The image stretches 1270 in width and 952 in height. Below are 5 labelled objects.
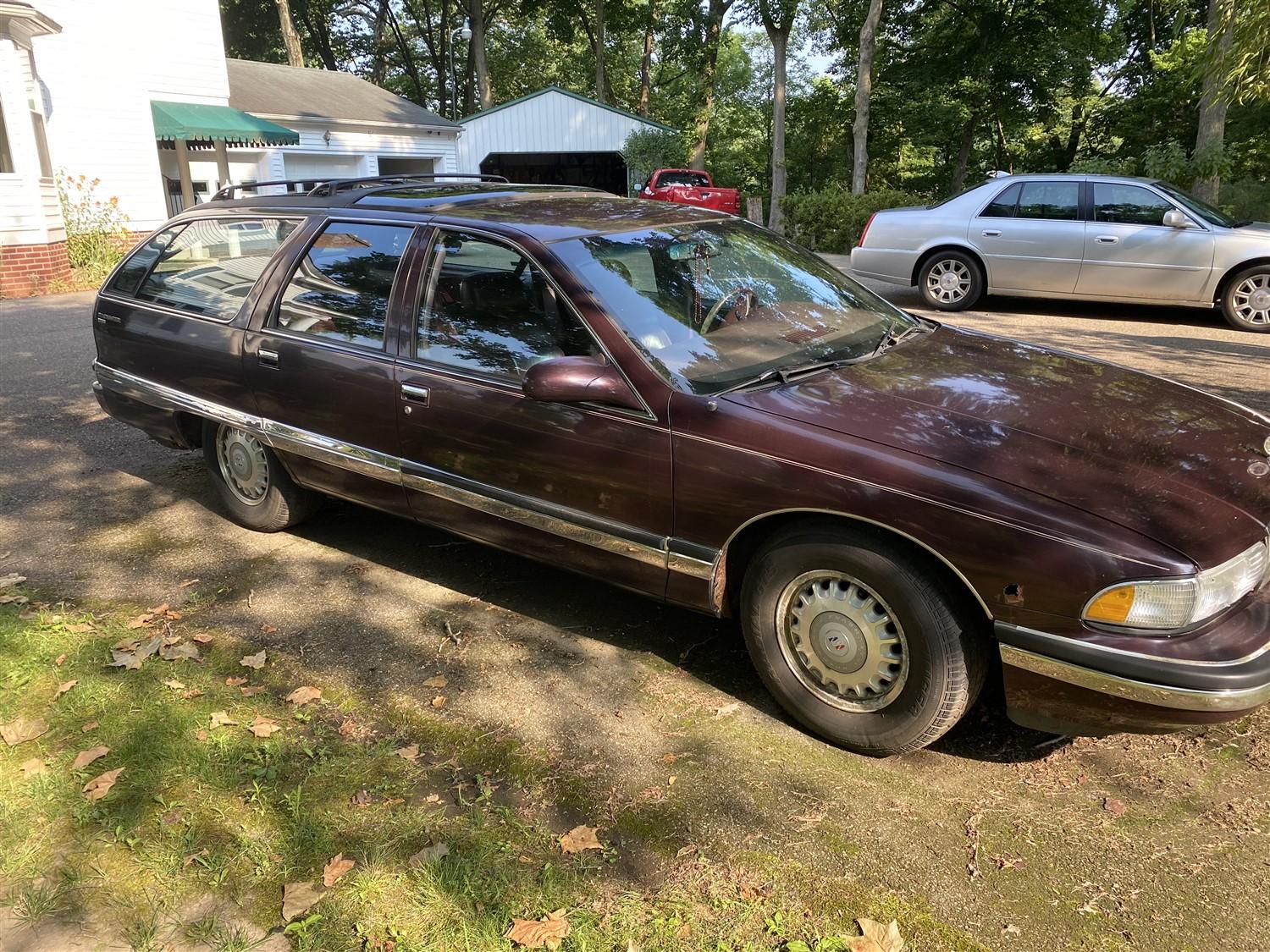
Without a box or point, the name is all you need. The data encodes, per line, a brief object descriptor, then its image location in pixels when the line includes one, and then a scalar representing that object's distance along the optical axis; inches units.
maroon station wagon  97.0
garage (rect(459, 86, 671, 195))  1213.7
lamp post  1879.9
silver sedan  358.0
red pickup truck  940.0
